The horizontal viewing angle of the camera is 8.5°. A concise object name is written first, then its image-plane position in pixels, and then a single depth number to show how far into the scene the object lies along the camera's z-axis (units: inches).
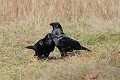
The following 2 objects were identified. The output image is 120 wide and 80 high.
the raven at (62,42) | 484.3
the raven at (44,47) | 480.6
